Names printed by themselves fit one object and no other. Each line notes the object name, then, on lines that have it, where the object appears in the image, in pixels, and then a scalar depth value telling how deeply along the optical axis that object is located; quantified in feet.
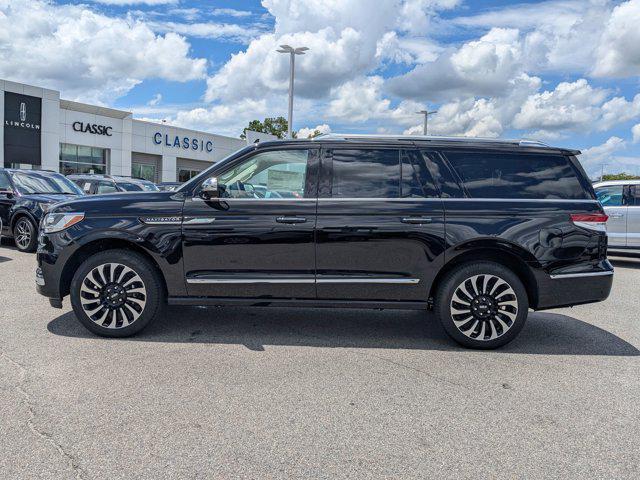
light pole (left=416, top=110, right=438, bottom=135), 140.10
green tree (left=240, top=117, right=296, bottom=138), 211.00
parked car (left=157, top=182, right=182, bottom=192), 56.92
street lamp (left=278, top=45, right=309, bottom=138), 78.69
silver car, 34.94
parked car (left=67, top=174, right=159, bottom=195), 46.37
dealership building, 96.99
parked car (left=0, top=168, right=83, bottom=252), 33.81
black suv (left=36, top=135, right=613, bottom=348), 15.62
